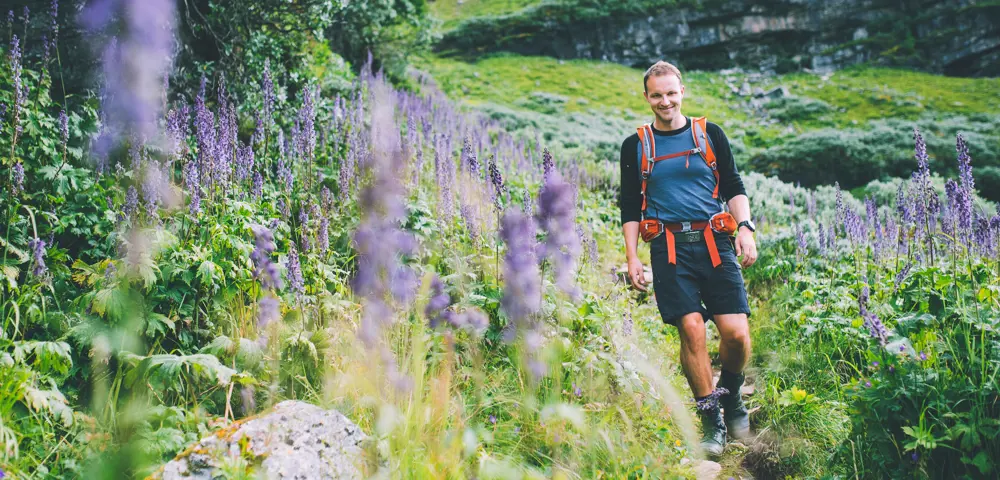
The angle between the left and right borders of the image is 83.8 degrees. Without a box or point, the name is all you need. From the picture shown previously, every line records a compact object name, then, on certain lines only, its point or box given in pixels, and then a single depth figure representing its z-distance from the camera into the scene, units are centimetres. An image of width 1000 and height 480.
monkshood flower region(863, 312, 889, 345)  221
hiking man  325
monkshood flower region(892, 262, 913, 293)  373
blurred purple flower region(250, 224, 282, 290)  255
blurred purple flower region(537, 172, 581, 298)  284
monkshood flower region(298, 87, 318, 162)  425
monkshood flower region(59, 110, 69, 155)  322
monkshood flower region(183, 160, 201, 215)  312
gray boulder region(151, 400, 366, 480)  200
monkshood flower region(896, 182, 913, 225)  446
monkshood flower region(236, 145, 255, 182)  380
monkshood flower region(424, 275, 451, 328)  301
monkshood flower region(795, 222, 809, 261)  540
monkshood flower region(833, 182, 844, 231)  468
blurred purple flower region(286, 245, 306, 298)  254
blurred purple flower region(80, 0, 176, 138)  402
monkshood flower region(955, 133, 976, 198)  307
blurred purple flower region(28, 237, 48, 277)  251
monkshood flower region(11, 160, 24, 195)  289
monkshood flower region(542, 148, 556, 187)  326
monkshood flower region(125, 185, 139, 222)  307
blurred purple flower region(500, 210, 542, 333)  268
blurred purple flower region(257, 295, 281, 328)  240
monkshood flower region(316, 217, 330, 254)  308
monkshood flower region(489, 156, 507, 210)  317
